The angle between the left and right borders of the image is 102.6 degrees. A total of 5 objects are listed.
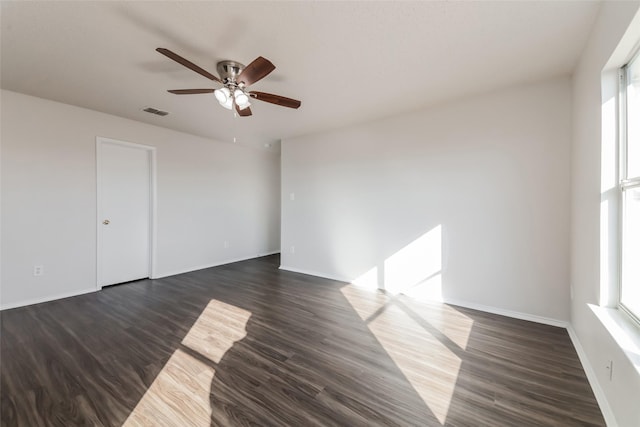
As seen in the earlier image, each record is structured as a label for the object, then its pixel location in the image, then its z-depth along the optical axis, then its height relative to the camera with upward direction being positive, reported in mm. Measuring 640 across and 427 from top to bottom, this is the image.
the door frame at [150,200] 3527 +209
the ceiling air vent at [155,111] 3375 +1385
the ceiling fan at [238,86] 1988 +1085
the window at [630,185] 1428 +160
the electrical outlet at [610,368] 1413 -869
